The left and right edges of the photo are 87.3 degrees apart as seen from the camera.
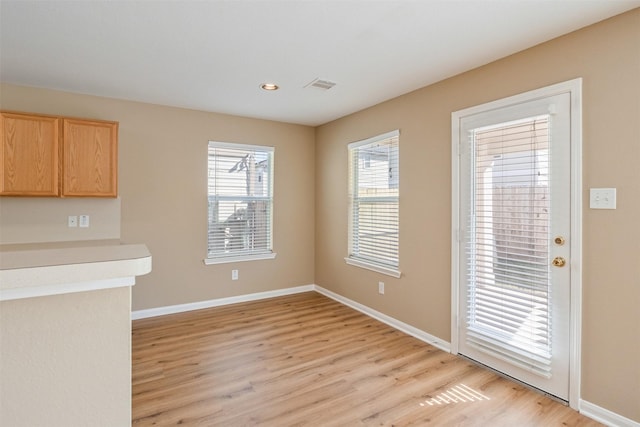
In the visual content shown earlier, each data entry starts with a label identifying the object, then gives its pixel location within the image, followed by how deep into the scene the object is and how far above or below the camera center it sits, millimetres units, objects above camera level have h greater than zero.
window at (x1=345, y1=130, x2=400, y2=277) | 3705 +95
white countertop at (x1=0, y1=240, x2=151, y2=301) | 987 -184
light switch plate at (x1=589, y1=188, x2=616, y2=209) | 2027 +83
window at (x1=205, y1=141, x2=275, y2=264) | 4289 +122
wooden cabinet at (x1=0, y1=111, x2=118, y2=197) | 2949 +513
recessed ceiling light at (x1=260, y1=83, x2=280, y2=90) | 3217 +1223
